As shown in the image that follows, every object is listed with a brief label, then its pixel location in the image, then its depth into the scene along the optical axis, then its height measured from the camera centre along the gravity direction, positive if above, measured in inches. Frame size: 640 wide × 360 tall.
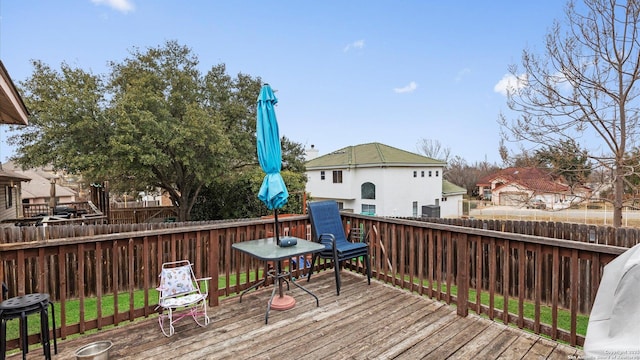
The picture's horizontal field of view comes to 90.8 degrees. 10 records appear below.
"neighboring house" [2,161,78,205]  885.8 -23.3
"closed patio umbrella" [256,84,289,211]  133.8 +12.8
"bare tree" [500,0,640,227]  299.4 +88.8
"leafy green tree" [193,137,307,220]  547.8 -32.9
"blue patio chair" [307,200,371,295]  155.4 -30.7
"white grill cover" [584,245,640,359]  52.6 -26.1
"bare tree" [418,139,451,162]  1435.8 +123.4
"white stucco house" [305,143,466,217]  831.7 -10.2
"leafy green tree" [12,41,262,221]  428.5 +85.5
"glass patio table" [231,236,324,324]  123.5 -29.8
